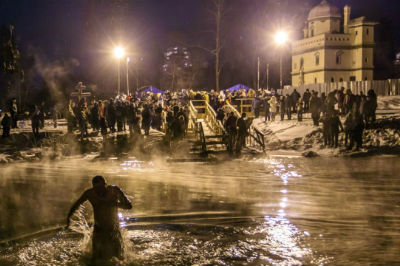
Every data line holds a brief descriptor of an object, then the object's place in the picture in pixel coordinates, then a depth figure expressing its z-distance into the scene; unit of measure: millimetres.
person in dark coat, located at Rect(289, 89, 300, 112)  30031
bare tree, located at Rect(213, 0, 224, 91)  47812
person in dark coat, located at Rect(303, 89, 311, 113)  30312
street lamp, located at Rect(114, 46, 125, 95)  34750
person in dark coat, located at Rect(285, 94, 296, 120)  29266
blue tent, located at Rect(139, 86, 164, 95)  42638
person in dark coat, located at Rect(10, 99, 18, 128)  28573
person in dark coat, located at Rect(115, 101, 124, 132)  26428
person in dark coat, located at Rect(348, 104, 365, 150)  20344
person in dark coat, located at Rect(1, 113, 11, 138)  25038
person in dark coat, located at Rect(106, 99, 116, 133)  26142
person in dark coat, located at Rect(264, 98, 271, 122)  29641
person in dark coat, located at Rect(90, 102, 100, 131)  26578
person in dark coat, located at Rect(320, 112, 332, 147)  20953
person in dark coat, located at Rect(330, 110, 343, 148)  20767
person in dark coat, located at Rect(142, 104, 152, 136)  25030
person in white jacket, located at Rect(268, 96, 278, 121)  29500
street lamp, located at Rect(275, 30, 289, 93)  39469
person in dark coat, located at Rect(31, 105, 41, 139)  25527
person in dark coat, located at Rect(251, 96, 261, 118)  31453
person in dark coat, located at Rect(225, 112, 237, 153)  21422
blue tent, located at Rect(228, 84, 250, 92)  40412
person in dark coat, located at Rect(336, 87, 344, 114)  26797
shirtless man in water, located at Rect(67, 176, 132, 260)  7234
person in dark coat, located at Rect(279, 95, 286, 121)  28875
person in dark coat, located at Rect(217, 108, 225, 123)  24891
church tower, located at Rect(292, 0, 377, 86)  67875
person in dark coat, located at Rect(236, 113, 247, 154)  21014
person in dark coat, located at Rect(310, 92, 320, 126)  24344
